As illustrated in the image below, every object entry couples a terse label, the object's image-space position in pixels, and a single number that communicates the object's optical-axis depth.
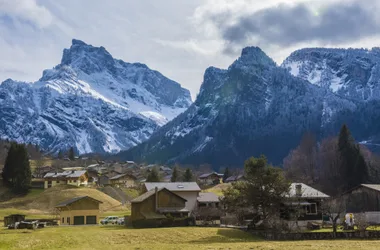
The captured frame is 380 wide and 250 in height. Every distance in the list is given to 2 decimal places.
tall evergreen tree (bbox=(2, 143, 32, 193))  126.06
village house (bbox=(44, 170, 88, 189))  141.75
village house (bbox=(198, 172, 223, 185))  185.75
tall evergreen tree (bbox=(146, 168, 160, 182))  121.69
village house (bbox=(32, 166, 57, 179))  168.69
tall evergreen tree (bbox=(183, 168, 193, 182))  135.62
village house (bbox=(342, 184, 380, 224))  74.31
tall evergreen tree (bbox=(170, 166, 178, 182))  139.00
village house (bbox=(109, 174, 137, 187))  167.09
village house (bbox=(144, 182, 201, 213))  90.38
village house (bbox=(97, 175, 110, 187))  167.50
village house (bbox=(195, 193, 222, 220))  79.12
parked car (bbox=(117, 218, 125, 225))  81.74
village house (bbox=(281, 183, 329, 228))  68.88
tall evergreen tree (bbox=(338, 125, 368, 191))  109.06
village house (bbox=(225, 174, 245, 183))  166.43
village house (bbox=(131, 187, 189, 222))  77.75
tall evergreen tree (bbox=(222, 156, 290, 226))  64.88
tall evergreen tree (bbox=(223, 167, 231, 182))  183.91
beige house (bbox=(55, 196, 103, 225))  87.38
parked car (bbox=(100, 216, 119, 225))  85.00
